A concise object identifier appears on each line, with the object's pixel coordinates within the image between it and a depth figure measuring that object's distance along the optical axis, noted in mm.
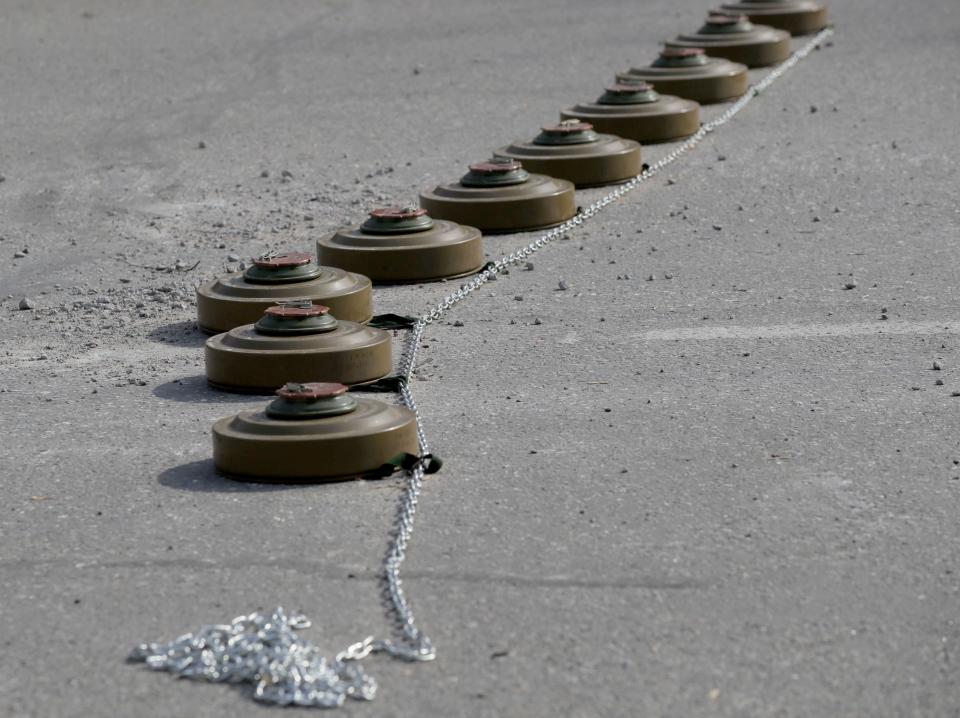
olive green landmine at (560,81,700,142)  19516
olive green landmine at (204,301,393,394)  11859
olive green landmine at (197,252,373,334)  13258
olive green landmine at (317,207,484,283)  14937
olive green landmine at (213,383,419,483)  10047
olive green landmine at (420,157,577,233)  16484
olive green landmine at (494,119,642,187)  17844
